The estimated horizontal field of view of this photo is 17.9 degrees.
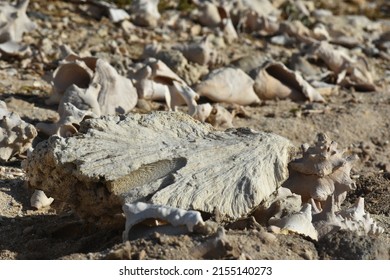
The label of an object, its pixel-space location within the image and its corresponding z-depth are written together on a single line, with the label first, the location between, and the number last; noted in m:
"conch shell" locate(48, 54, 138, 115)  7.94
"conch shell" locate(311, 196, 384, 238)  5.47
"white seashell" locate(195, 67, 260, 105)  8.72
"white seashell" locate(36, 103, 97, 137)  6.84
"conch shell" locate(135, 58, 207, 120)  8.38
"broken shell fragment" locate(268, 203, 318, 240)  5.33
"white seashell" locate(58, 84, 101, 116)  7.69
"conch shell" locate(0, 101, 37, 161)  6.77
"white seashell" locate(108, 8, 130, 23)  10.72
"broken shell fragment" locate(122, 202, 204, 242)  4.96
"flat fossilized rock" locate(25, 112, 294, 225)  5.25
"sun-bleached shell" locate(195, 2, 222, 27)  11.25
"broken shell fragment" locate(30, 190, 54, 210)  6.01
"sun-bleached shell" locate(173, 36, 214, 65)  9.60
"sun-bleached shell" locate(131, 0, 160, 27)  10.92
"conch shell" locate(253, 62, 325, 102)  9.16
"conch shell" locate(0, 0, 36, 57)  9.20
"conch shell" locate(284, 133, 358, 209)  5.93
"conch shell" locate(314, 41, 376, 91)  10.03
